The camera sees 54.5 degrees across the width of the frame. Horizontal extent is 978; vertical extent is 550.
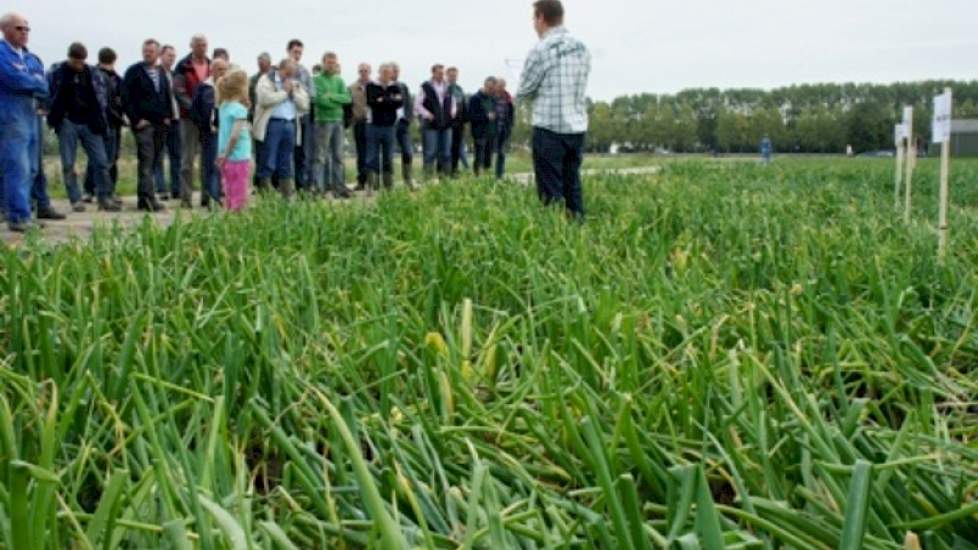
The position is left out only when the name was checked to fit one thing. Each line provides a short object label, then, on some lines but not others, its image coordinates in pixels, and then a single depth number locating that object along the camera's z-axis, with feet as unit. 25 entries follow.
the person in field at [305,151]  39.29
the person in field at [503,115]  51.35
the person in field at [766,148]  143.62
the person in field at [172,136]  33.19
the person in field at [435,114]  45.37
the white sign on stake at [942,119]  17.49
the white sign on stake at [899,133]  24.72
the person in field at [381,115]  40.09
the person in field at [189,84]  33.96
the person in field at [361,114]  41.50
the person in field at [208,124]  33.30
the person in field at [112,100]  33.12
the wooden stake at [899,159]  27.38
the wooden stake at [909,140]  22.29
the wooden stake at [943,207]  11.84
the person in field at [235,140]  25.26
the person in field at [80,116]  29.37
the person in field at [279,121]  30.99
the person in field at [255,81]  32.20
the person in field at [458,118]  47.50
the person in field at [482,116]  51.83
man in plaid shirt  20.93
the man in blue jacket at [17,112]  23.62
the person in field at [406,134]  44.80
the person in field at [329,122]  38.14
